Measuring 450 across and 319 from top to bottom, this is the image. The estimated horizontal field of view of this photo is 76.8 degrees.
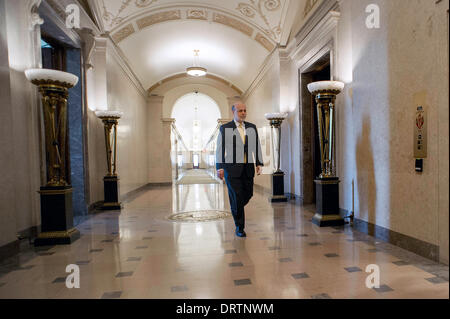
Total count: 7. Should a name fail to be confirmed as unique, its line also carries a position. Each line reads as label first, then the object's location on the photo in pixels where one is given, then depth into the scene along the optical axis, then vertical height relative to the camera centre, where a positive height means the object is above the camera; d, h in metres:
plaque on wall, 3.10 +0.17
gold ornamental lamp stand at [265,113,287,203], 7.57 -0.65
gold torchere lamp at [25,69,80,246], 4.01 -0.24
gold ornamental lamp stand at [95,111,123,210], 7.00 -0.61
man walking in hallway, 4.12 -0.09
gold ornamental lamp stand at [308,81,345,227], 4.76 -0.21
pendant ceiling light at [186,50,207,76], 11.42 +3.37
